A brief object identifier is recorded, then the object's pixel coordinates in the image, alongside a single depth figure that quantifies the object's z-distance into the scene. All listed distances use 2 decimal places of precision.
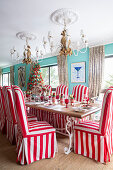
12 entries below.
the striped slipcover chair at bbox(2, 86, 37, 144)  2.11
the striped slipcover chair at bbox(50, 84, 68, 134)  2.85
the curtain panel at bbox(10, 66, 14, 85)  8.99
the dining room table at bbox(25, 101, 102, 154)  1.73
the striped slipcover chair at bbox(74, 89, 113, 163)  1.62
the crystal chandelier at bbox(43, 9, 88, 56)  2.36
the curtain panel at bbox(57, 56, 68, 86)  5.45
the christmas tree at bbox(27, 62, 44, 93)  6.32
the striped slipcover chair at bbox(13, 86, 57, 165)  1.62
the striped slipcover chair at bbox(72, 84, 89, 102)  3.35
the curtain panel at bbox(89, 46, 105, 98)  4.30
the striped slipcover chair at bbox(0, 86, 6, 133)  2.77
